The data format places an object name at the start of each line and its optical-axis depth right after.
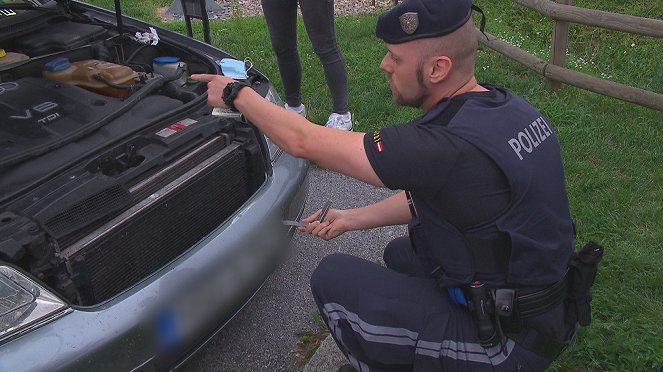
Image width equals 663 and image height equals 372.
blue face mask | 2.81
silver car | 1.79
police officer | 1.72
